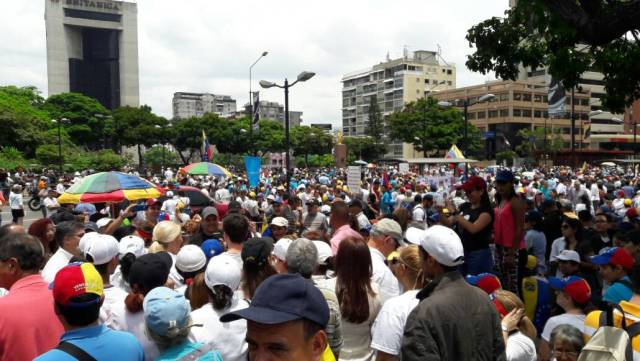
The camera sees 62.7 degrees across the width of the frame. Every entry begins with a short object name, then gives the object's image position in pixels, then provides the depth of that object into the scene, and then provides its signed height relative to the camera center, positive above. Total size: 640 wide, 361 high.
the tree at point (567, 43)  6.69 +2.01
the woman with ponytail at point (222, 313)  3.33 -0.96
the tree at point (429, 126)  63.22 +4.68
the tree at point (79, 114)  72.56 +7.42
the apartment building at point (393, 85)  113.94 +18.16
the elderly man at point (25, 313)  3.29 -0.94
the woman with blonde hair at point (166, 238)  5.93 -0.81
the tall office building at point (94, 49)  94.12 +22.30
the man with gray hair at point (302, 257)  4.00 -0.71
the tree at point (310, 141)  77.69 +3.59
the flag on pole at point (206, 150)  28.67 +0.91
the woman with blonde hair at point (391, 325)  3.15 -0.98
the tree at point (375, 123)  103.31 +8.20
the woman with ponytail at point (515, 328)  3.56 -1.19
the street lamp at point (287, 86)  16.10 +2.64
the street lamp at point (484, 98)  19.24 +2.42
